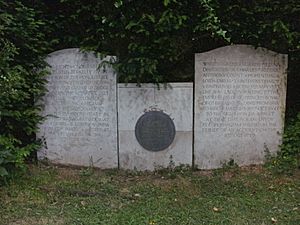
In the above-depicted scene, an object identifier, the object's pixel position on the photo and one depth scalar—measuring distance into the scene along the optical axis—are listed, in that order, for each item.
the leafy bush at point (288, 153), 3.79
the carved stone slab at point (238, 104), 3.86
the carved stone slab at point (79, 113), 3.89
